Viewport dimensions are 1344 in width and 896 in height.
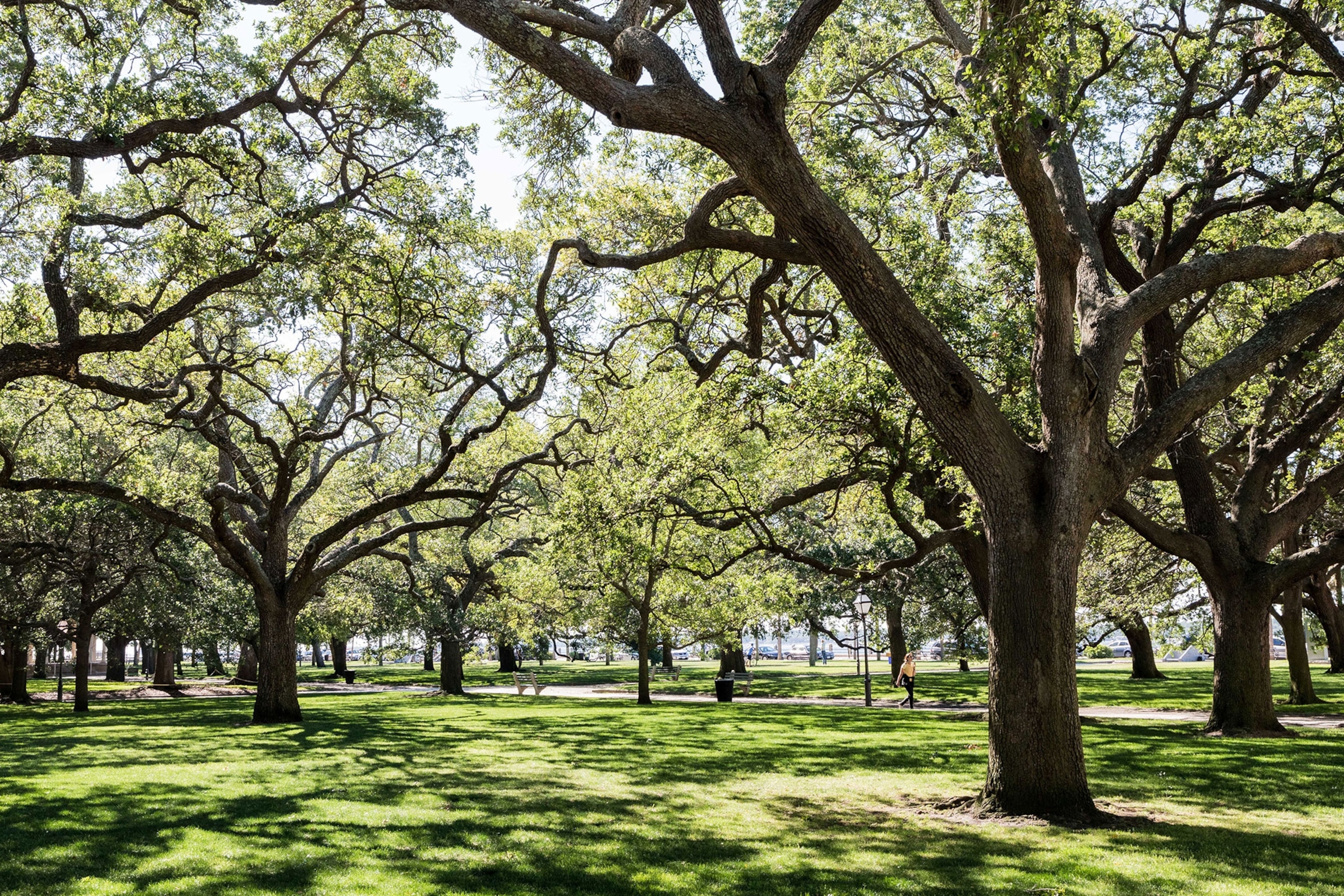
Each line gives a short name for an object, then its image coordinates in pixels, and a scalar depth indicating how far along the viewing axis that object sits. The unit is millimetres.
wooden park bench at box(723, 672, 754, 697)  30891
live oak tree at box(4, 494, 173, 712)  23609
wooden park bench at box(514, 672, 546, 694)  33281
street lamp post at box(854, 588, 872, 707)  25562
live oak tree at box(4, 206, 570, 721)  15523
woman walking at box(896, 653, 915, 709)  24438
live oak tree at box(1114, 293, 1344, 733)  14180
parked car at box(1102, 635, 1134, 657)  79250
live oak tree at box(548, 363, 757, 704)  17656
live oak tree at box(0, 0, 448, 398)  11711
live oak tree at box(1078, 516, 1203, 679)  22062
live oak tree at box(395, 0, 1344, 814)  7676
